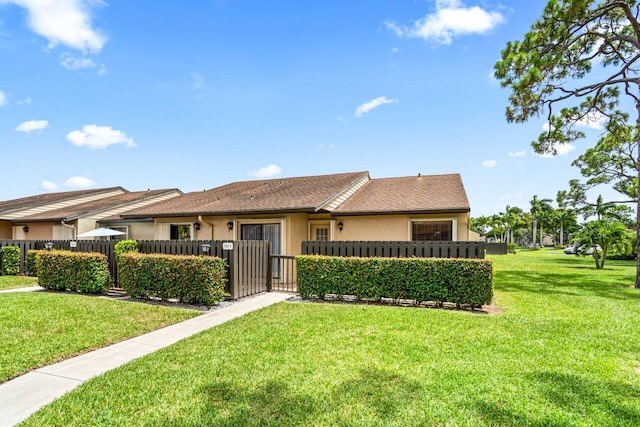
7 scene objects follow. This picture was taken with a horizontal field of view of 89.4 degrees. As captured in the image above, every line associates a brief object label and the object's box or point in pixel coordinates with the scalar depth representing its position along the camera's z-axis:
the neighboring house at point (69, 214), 17.05
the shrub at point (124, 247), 9.42
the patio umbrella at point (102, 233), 14.66
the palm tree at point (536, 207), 67.62
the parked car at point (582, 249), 19.63
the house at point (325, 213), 11.44
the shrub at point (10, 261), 13.06
